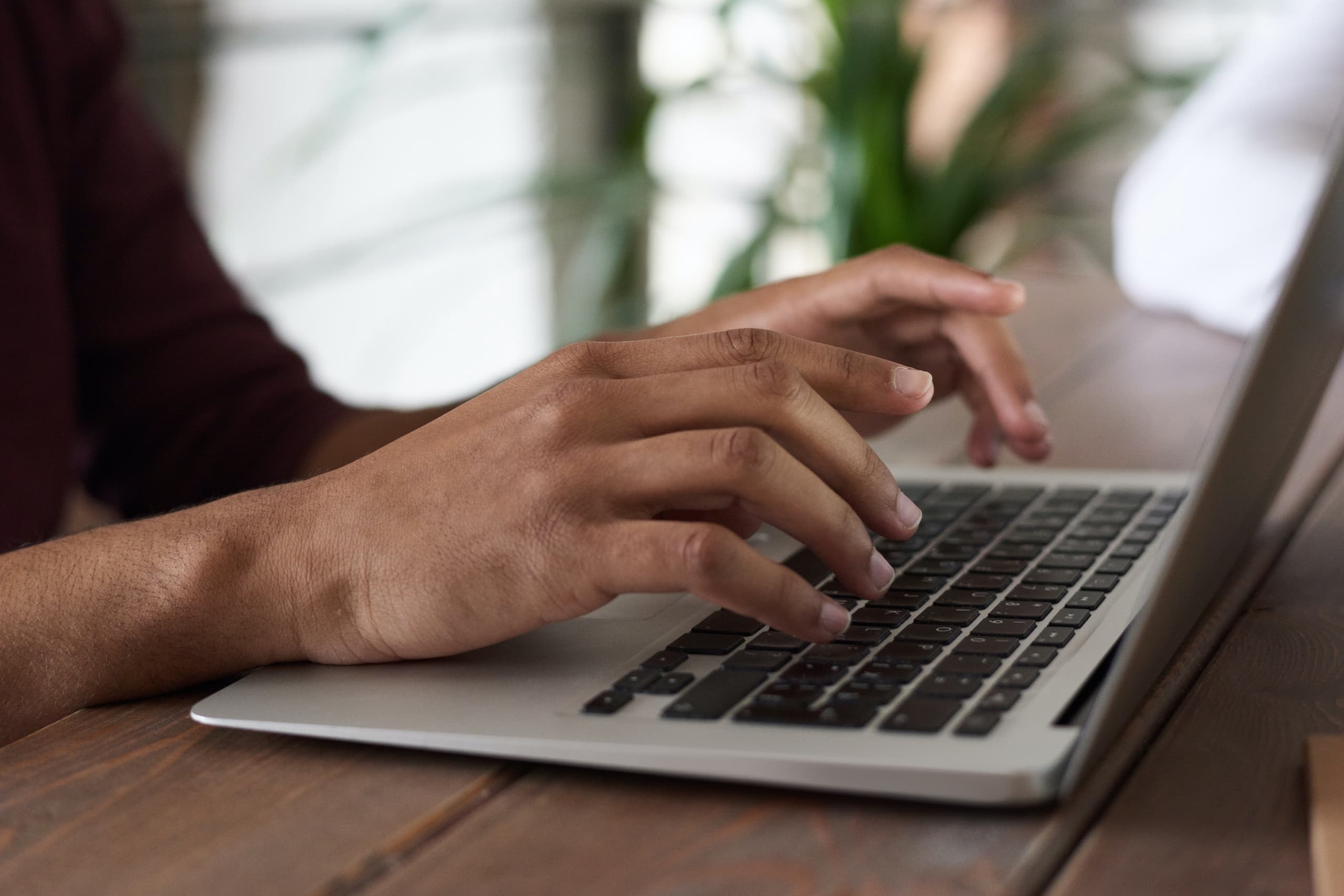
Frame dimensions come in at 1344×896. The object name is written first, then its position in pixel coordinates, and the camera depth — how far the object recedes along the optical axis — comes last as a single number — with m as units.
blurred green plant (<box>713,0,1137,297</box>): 2.18
